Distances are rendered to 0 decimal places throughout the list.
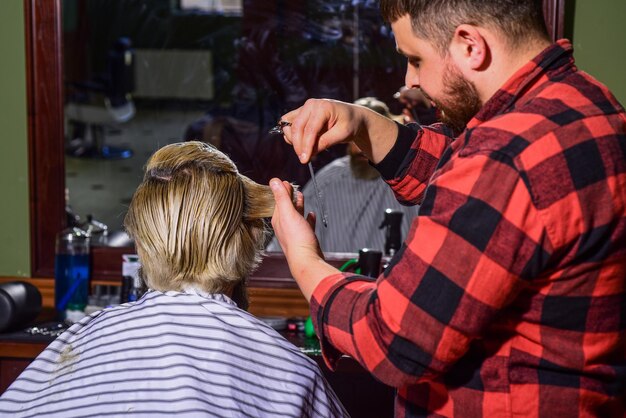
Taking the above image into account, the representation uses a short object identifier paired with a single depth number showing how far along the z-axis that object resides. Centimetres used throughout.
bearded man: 115
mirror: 298
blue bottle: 281
